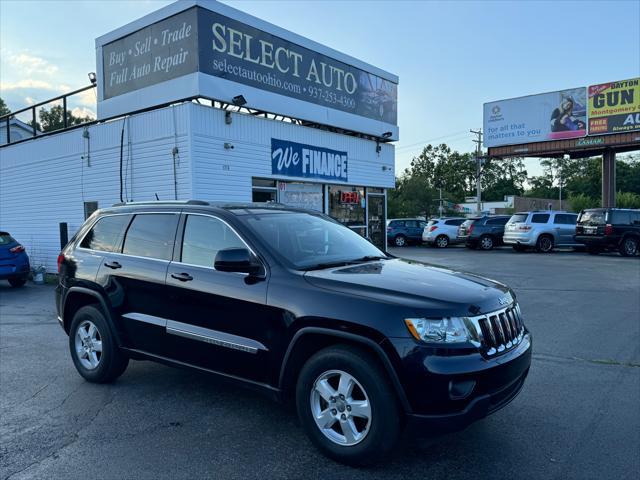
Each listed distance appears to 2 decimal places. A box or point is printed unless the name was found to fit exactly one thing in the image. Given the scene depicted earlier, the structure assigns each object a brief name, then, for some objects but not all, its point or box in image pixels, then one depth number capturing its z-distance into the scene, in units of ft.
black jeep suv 10.02
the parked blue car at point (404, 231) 87.56
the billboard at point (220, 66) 36.91
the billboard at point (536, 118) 96.17
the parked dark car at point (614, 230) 60.85
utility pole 145.63
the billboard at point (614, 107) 88.79
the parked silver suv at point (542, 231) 69.21
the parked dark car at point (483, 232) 76.28
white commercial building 36.94
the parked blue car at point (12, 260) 37.81
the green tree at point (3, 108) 163.98
